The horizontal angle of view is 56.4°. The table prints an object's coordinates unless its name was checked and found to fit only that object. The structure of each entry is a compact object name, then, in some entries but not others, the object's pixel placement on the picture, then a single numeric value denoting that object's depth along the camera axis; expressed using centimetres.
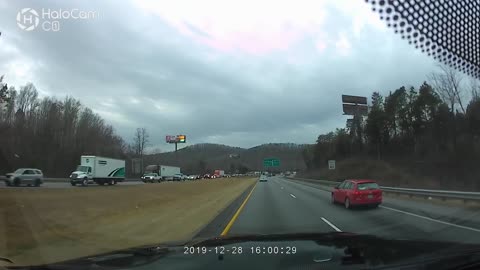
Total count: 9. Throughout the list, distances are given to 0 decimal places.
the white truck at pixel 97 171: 5173
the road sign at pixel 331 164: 5891
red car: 2177
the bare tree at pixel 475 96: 5369
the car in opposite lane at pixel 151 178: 8198
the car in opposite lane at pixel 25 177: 3322
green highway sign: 12025
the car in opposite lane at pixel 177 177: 9861
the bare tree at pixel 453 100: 5467
